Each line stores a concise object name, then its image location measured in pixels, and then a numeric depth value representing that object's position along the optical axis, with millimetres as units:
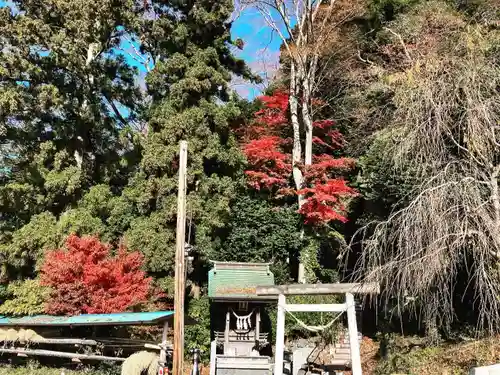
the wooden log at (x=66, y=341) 11156
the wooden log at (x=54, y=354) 10930
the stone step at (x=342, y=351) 13227
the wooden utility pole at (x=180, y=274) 8141
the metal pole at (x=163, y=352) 9922
